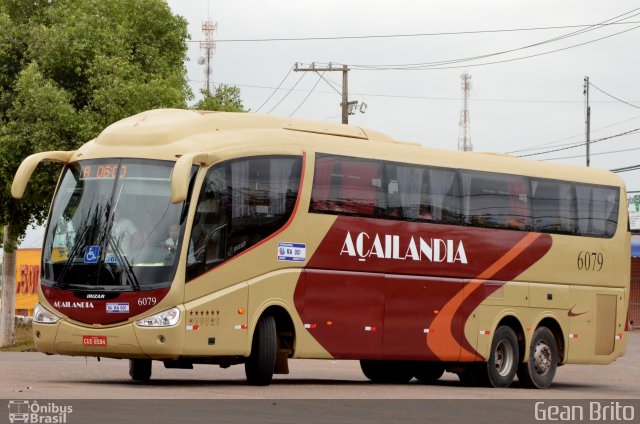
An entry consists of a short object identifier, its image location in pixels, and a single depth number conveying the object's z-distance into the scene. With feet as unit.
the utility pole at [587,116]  228.84
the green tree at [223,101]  167.94
